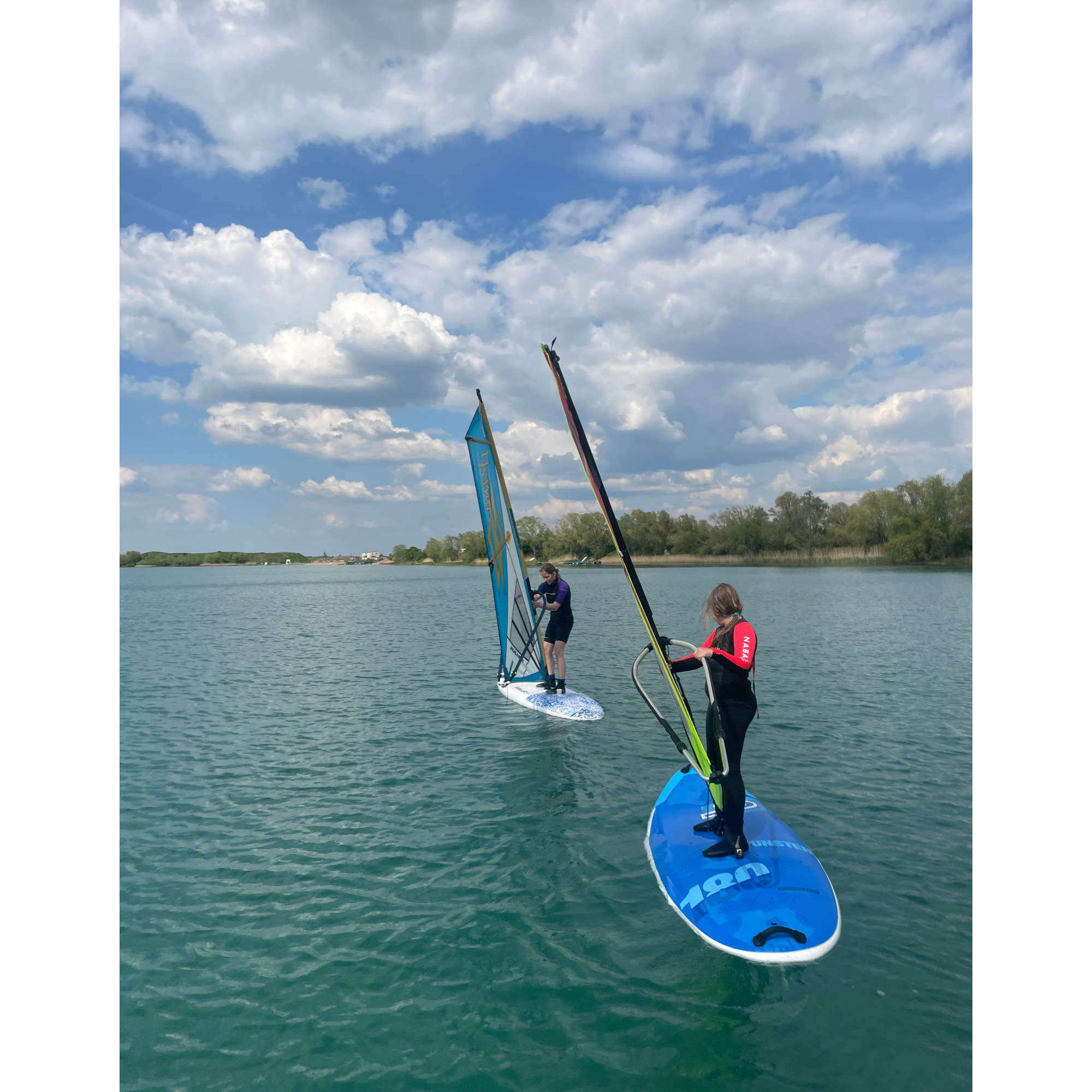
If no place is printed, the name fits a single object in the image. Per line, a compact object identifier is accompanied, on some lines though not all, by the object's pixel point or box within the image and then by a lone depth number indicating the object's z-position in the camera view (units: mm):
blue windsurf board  4586
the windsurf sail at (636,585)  5430
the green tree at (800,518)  93062
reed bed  77250
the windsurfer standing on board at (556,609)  11484
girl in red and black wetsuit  5141
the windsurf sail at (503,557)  11906
